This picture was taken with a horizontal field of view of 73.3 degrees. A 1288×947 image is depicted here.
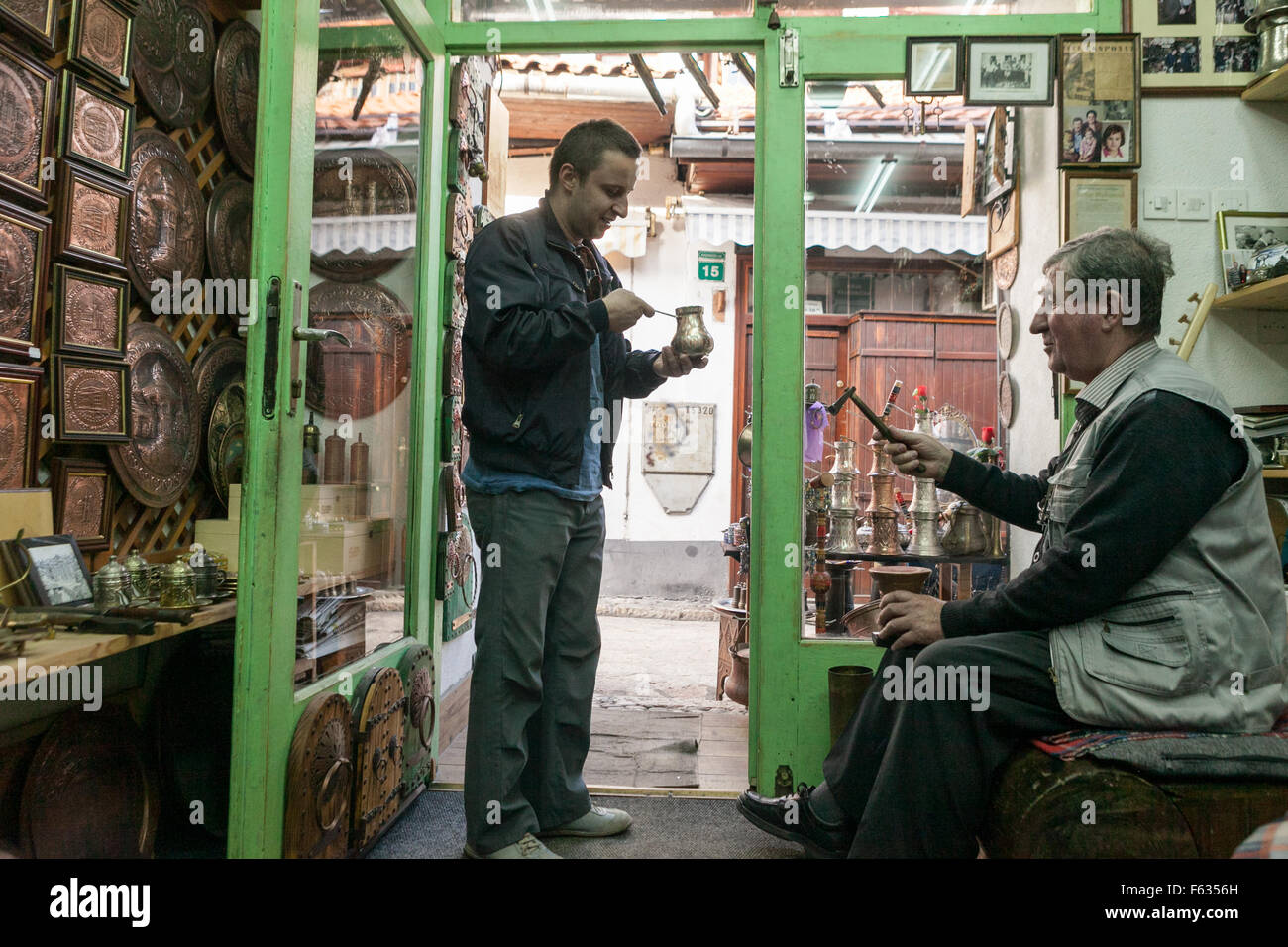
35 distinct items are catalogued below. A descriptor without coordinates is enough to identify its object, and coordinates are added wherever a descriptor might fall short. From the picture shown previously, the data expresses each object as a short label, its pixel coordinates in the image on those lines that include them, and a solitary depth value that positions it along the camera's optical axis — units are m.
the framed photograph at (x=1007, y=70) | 2.42
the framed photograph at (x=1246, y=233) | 2.33
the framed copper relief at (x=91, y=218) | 1.90
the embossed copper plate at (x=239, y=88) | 2.46
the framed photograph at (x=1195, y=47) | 2.37
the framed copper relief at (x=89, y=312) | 1.91
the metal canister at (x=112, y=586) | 1.70
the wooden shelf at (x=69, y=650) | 1.28
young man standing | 2.01
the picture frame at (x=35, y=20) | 1.73
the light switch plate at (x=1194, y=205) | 2.37
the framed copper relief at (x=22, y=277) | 1.76
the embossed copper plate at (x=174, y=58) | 2.16
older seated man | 1.46
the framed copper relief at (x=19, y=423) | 1.77
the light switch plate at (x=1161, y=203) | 2.38
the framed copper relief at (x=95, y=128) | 1.90
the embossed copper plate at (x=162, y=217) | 2.16
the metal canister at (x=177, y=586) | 1.79
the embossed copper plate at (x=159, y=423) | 2.16
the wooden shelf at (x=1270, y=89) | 2.26
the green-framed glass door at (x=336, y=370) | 1.64
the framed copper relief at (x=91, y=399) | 1.91
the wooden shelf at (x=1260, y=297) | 2.14
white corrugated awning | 2.86
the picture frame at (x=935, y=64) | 2.44
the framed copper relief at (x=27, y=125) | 1.74
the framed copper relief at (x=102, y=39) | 1.89
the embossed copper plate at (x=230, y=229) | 2.45
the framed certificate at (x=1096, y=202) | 2.36
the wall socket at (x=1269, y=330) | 2.37
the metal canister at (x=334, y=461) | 2.09
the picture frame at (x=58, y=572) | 1.63
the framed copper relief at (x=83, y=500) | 1.92
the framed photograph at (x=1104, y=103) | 2.36
